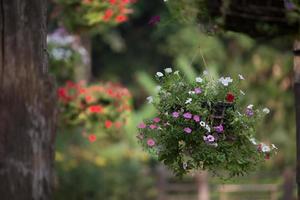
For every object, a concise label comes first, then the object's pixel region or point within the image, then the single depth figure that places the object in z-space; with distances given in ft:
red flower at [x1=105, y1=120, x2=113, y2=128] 57.89
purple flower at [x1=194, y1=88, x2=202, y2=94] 33.43
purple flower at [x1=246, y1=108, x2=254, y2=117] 34.10
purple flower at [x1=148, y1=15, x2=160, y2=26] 31.81
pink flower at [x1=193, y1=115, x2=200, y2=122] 32.72
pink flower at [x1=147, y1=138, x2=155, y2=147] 33.72
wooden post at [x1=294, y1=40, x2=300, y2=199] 32.23
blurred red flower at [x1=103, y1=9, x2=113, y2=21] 54.77
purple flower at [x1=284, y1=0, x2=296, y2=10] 24.00
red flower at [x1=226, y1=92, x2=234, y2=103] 33.47
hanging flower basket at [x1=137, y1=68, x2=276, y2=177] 33.09
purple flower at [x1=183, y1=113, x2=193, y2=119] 32.84
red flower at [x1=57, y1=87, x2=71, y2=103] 55.34
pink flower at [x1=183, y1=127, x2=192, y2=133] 32.74
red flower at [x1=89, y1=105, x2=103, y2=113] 56.06
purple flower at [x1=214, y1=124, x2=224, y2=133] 32.84
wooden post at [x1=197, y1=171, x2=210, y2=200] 98.29
